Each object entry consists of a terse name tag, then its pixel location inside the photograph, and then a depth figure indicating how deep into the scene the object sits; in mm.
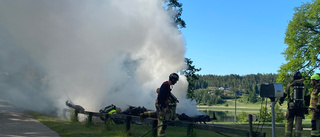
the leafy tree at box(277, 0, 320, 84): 27797
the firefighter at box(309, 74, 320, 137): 7992
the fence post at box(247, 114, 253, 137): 5605
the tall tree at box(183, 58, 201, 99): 29359
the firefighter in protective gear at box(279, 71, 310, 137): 8250
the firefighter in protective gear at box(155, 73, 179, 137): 7629
